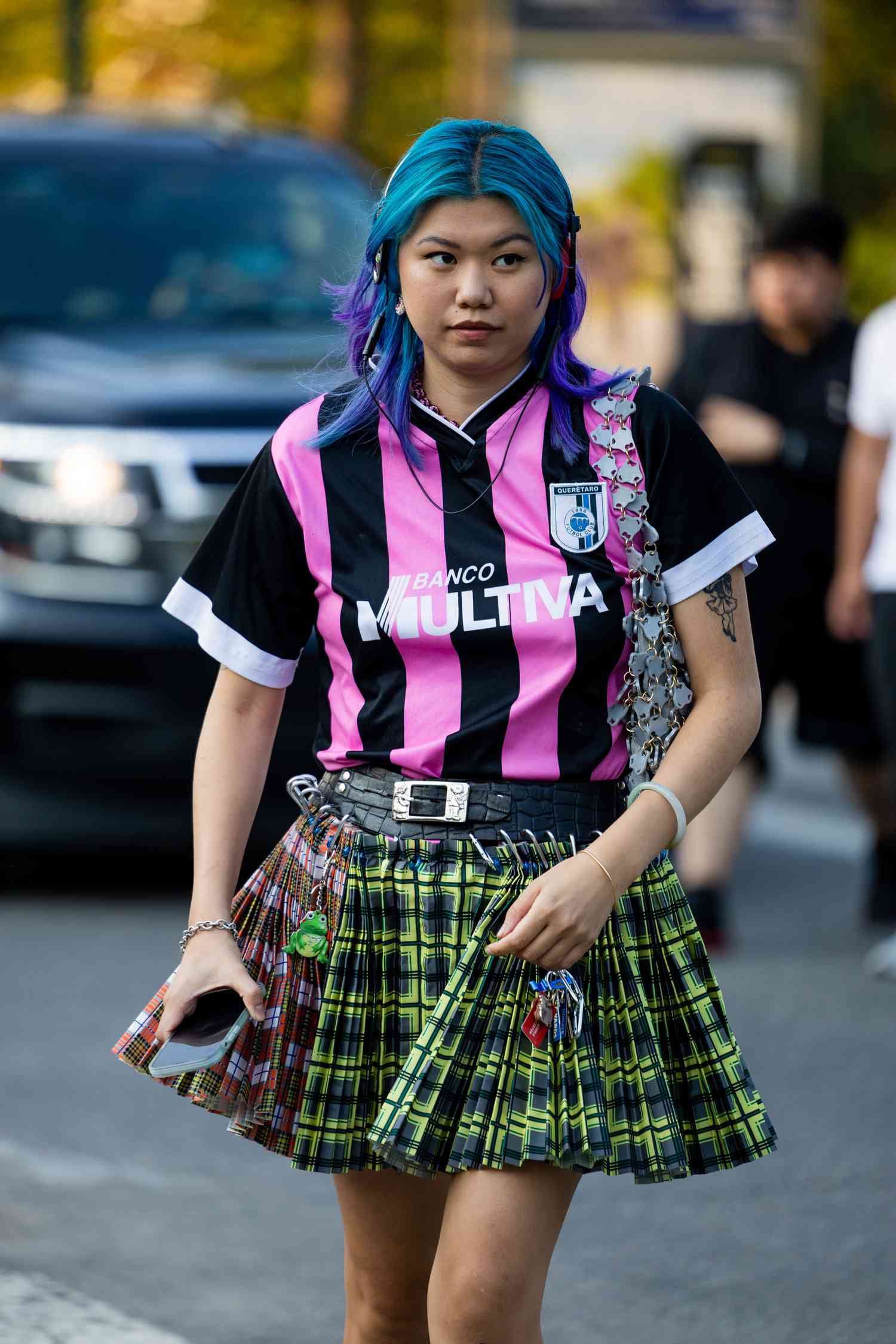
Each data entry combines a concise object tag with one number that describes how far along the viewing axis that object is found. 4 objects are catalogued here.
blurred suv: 14.39
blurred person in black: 13.90
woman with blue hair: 5.38
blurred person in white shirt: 12.67
